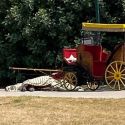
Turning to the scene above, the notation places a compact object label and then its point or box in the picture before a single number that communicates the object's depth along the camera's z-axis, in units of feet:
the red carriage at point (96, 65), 53.31
